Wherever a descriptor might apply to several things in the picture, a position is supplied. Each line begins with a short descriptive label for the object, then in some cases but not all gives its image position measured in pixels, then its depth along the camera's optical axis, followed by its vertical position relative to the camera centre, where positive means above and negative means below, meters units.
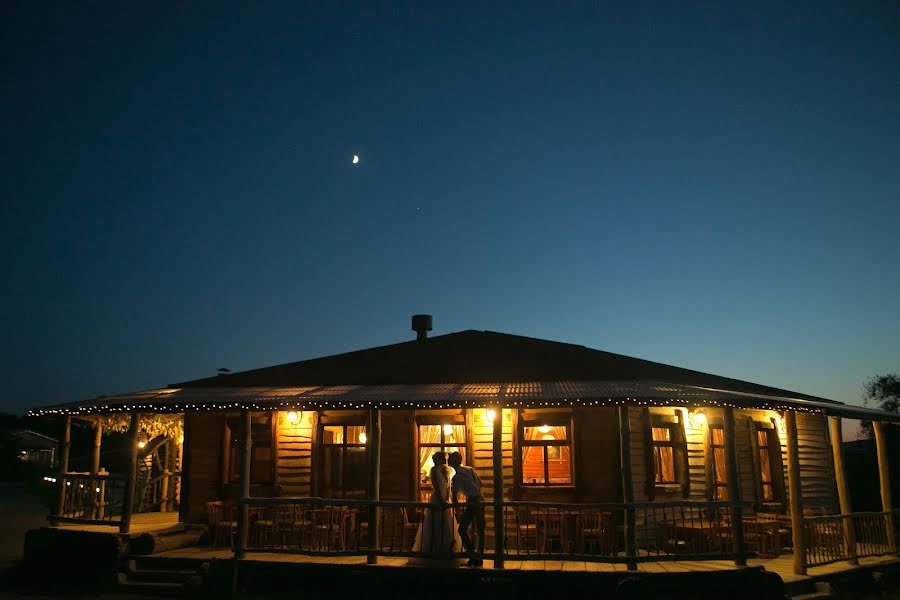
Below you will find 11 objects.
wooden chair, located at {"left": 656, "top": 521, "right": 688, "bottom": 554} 11.06 -1.22
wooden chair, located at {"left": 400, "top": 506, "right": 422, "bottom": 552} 12.39 -1.15
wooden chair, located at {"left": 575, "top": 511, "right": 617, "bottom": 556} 11.03 -1.05
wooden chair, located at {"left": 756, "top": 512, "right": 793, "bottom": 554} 12.41 -1.09
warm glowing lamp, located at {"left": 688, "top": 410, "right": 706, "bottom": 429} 13.61 +0.88
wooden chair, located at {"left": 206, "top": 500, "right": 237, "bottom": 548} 12.70 -1.06
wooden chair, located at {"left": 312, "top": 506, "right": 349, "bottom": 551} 11.59 -1.01
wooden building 11.02 +0.22
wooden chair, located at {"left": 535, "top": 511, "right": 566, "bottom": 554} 12.16 -1.10
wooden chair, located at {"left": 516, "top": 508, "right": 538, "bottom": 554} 12.10 -1.11
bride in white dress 10.84 -0.87
